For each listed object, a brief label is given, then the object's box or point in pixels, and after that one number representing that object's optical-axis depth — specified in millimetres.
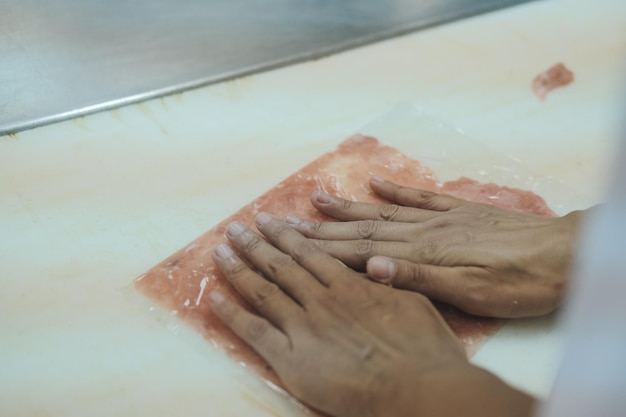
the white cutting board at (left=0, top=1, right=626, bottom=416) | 562
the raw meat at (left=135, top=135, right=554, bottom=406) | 581
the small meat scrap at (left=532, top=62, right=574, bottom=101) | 768
